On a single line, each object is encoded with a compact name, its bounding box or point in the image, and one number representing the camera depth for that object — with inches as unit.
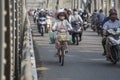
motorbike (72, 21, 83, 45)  998.4
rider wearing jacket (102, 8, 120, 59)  614.2
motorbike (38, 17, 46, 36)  1333.5
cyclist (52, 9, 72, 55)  650.2
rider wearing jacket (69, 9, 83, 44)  995.0
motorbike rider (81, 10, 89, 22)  1564.7
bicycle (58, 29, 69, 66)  606.5
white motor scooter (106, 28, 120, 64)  594.9
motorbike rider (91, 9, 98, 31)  1491.1
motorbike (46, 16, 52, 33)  1453.0
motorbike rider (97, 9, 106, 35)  1326.2
